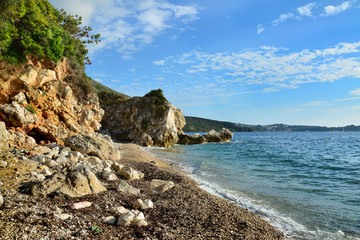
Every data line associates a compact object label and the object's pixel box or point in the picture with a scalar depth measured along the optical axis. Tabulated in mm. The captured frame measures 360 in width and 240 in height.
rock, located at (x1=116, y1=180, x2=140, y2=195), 8643
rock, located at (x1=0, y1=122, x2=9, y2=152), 10057
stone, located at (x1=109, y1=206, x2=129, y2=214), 6494
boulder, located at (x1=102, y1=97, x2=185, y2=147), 49312
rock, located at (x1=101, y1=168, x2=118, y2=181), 10156
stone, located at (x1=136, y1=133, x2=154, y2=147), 44344
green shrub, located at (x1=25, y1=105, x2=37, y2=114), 14061
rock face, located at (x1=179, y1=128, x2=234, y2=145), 57594
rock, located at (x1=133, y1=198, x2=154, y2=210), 7348
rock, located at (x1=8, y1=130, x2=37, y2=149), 11844
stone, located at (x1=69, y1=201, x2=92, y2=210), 6299
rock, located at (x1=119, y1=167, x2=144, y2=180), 11430
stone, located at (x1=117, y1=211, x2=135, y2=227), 5914
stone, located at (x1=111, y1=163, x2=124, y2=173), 12028
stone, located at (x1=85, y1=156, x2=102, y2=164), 12641
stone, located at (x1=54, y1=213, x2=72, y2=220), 5444
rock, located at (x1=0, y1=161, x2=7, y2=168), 7880
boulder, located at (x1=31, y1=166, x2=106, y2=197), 6703
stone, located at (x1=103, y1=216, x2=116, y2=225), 5914
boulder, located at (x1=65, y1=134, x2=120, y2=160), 14133
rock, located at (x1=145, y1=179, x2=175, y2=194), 9561
